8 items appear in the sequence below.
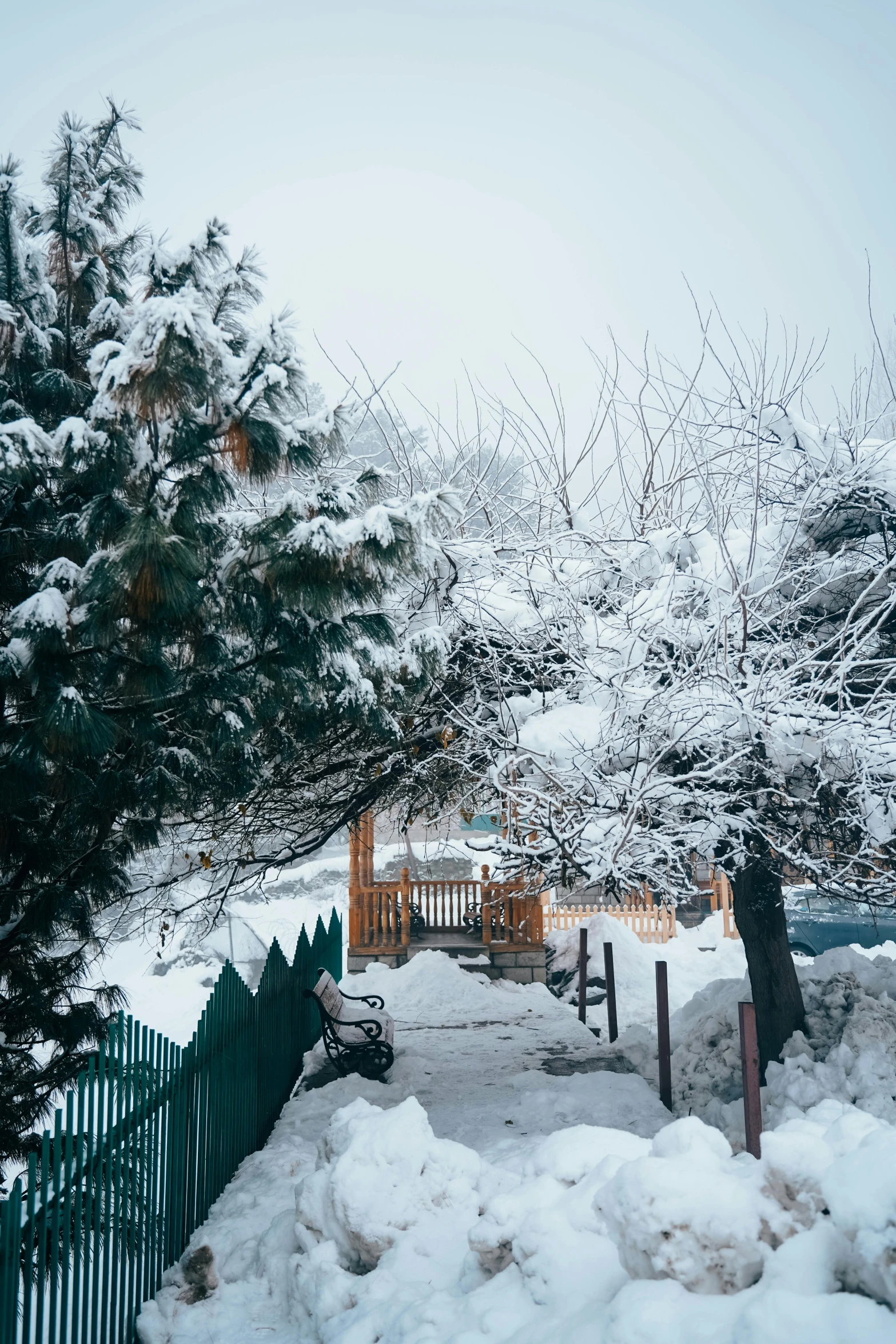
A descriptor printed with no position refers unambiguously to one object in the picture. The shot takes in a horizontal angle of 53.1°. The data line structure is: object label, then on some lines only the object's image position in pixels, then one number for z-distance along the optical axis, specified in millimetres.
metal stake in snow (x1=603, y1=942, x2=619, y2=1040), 9758
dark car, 13945
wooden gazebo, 14492
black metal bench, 8180
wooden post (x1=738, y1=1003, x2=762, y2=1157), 5008
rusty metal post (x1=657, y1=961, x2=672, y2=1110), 7582
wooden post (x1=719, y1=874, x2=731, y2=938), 17781
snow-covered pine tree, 3723
